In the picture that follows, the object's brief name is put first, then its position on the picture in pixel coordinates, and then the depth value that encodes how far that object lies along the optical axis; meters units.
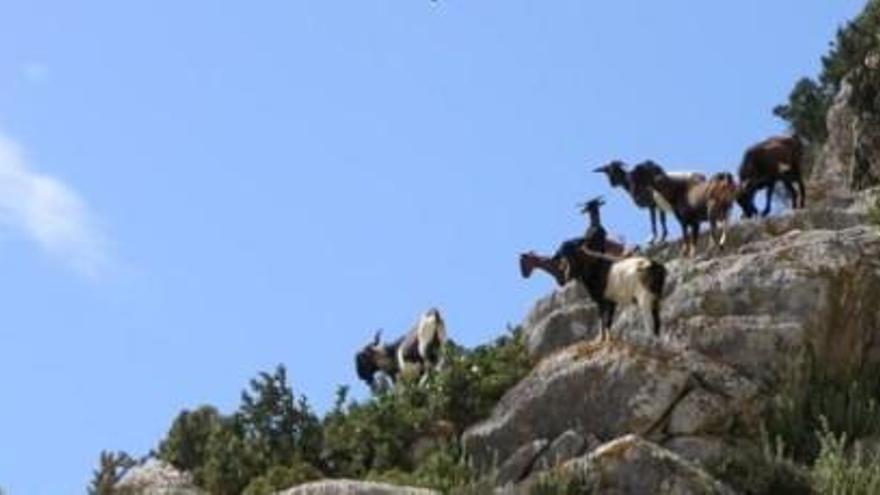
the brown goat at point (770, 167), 34.03
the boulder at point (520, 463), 25.66
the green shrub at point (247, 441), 29.48
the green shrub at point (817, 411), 25.52
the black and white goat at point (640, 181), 33.81
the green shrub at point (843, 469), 21.68
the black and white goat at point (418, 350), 34.07
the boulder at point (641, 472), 22.38
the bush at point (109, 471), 23.34
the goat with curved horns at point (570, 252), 28.58
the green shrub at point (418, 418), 29.14
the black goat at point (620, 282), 27.70
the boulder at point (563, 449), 25.47
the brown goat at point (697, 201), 32.31
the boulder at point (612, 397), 26.12
